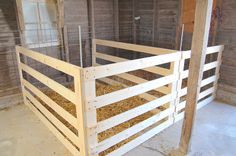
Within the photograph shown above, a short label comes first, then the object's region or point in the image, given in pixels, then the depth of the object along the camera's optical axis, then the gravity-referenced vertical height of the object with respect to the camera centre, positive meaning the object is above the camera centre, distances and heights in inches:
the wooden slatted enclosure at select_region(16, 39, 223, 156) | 69.5 -33.4
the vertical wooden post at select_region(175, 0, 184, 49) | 153.3 +1.5
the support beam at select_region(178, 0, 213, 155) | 69.7 -13.0
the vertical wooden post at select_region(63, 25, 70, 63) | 154.2 -10.7
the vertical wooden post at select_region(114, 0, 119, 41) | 181.3 +11.7
